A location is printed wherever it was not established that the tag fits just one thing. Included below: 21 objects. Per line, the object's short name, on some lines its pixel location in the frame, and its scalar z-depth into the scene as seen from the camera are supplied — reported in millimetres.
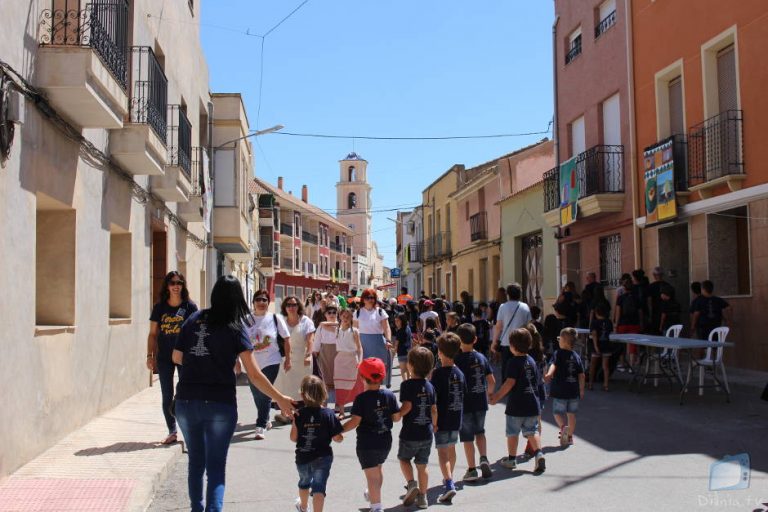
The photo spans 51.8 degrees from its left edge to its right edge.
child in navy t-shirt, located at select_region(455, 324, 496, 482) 6590
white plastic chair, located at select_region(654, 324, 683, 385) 11395
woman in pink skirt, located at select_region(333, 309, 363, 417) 10102
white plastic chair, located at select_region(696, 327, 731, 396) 10695
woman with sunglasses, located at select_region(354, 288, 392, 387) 11297
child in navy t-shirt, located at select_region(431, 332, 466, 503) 6195
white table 10180
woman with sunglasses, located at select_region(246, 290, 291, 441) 9055
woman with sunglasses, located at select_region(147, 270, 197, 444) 7758
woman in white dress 9906
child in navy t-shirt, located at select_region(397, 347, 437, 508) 5781
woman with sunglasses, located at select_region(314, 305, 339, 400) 10516
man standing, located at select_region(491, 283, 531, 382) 10141
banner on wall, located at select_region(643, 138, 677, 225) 15312
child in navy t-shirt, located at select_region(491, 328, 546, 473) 6961
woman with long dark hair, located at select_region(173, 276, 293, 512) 4766
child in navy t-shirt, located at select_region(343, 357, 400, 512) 5410
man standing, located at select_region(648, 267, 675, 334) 14188
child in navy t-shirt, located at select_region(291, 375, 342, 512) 5121
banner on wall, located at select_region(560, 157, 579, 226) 19750
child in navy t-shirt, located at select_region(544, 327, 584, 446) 7859
